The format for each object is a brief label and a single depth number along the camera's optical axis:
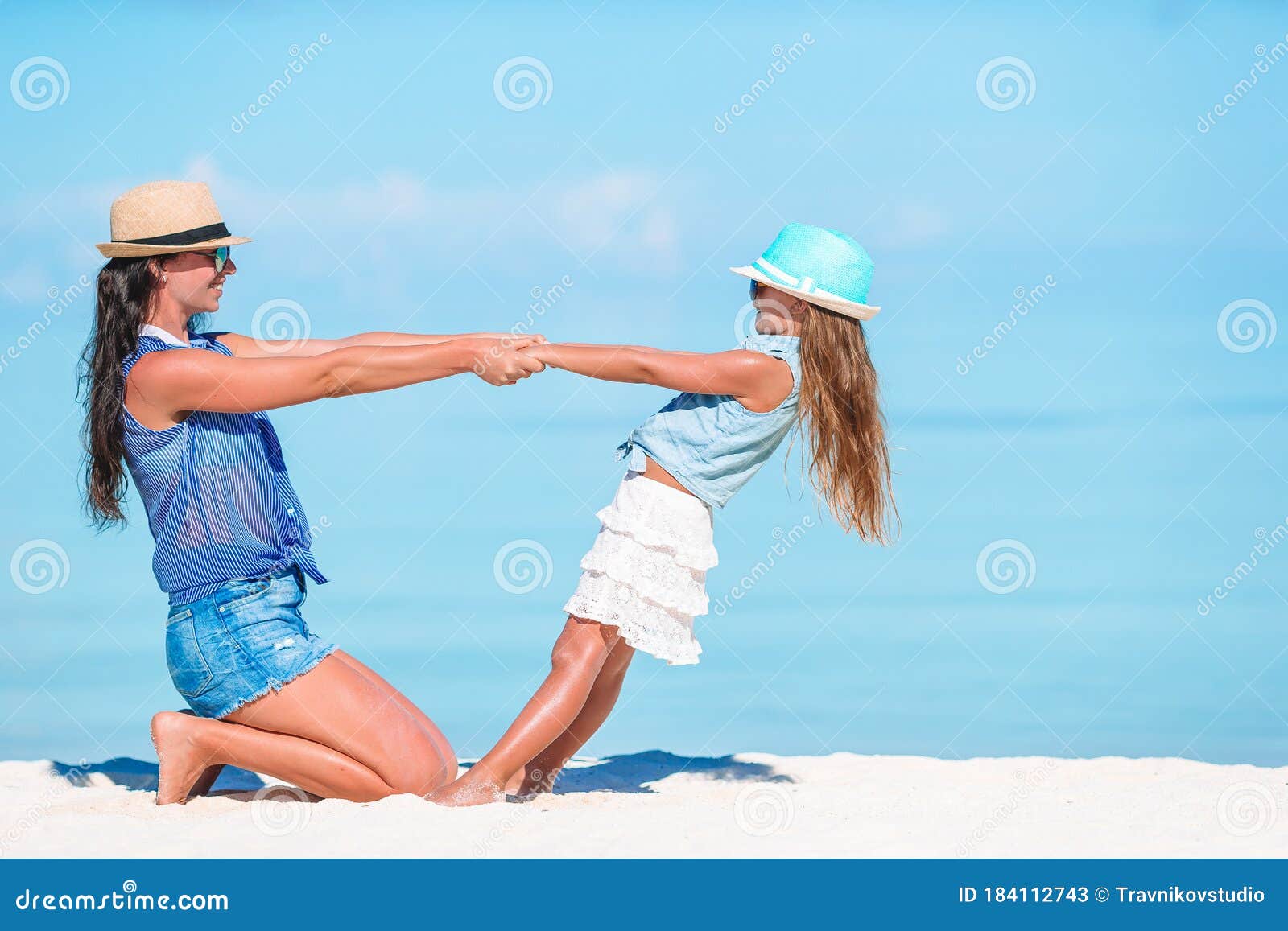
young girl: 11.22
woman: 10.90
